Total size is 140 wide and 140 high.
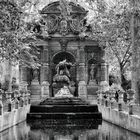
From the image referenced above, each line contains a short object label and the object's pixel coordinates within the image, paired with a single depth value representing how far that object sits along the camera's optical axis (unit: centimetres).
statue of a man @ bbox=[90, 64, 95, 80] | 3322
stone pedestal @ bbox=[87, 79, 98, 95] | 3300
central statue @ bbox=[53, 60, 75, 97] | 2956
